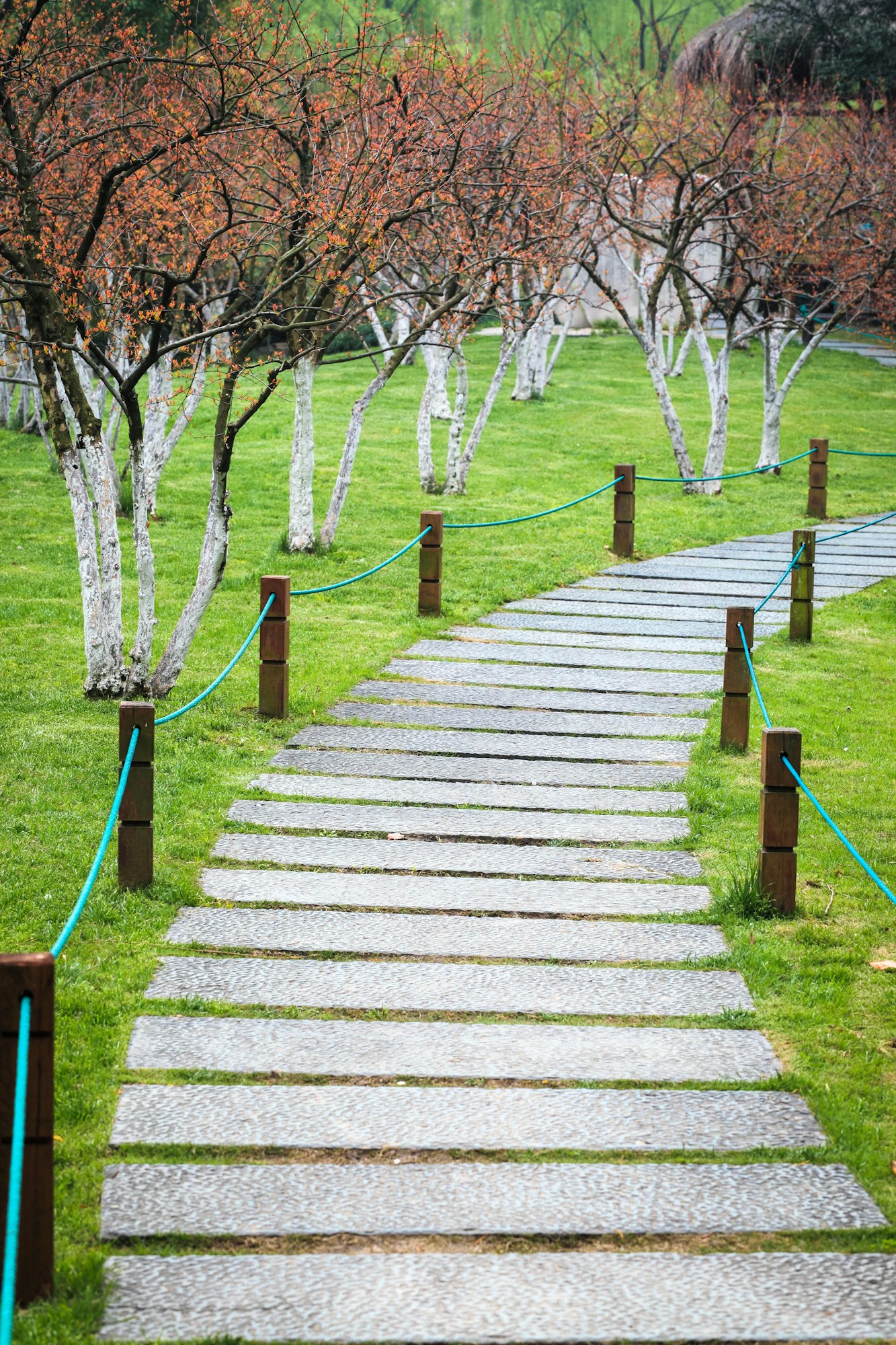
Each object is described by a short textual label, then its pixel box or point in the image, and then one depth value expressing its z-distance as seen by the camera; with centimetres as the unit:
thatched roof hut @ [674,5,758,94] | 3050
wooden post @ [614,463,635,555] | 1445
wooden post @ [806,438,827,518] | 1758
